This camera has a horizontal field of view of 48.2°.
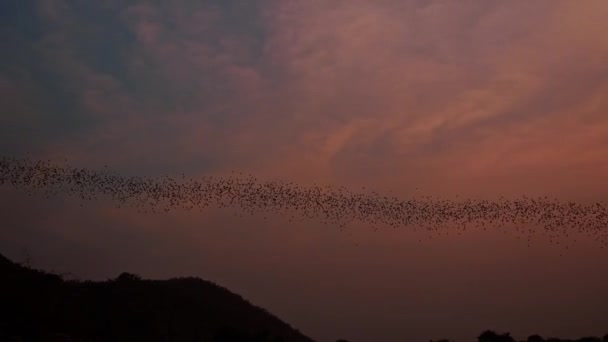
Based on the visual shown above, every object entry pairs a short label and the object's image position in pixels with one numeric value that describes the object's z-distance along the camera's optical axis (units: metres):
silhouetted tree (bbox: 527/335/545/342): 55.40
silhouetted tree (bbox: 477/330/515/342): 52.75
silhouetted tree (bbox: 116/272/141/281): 68.07
